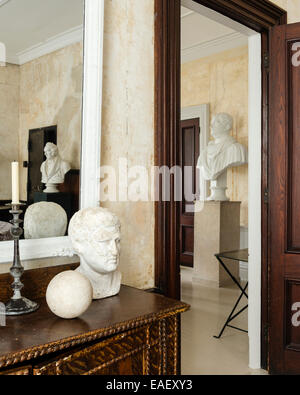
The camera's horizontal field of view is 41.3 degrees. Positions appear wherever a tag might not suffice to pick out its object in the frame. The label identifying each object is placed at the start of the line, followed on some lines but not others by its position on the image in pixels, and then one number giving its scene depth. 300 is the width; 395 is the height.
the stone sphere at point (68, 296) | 1.24
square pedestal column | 5.42
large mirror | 1.47
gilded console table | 1.08
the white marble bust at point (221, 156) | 5.40
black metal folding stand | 3.25
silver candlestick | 1.31
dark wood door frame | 2.03
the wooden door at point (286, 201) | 2.74
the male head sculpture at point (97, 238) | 1.46
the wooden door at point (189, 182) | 6.57
